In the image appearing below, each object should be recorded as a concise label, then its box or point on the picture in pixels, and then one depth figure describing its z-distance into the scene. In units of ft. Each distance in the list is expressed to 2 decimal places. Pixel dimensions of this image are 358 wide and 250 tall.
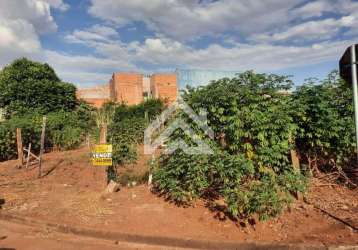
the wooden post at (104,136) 27.43
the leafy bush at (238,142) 20.34
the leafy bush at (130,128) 27.63
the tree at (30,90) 75.51
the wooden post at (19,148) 42.13
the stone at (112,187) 25.41
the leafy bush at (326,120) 21.38
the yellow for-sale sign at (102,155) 25.32
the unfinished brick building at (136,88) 111.65
